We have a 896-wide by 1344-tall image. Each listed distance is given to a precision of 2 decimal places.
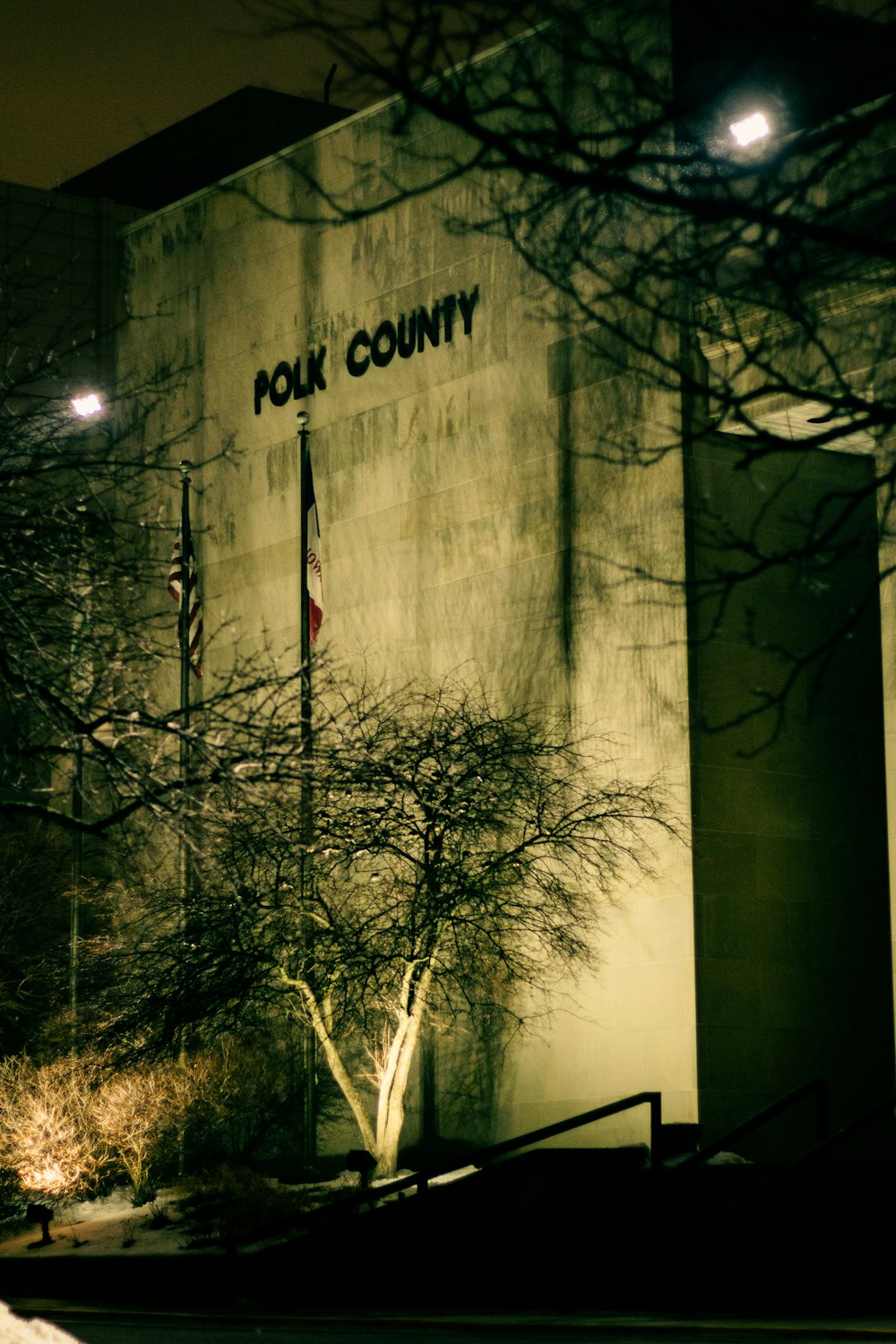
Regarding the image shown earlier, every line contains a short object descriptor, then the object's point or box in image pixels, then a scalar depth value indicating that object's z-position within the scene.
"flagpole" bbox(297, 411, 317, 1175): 27.48
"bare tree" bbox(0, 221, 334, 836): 11.34
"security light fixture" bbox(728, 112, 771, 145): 19.33
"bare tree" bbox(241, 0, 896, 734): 10.02
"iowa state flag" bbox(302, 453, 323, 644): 30.73
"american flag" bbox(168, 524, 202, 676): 29.74
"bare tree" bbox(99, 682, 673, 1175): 26.73
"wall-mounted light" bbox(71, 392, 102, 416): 13.02
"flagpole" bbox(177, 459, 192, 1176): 28.75
